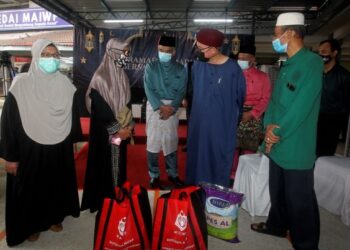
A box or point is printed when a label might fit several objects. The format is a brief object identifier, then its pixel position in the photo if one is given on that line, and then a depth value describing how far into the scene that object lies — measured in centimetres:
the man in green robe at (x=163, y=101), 278
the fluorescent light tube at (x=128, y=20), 967
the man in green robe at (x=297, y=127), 155
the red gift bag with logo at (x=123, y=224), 163
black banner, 587
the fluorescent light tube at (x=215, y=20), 936
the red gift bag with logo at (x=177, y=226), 164
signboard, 764
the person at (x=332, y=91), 263
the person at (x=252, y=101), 276
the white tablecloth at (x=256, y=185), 230
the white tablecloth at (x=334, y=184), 235
